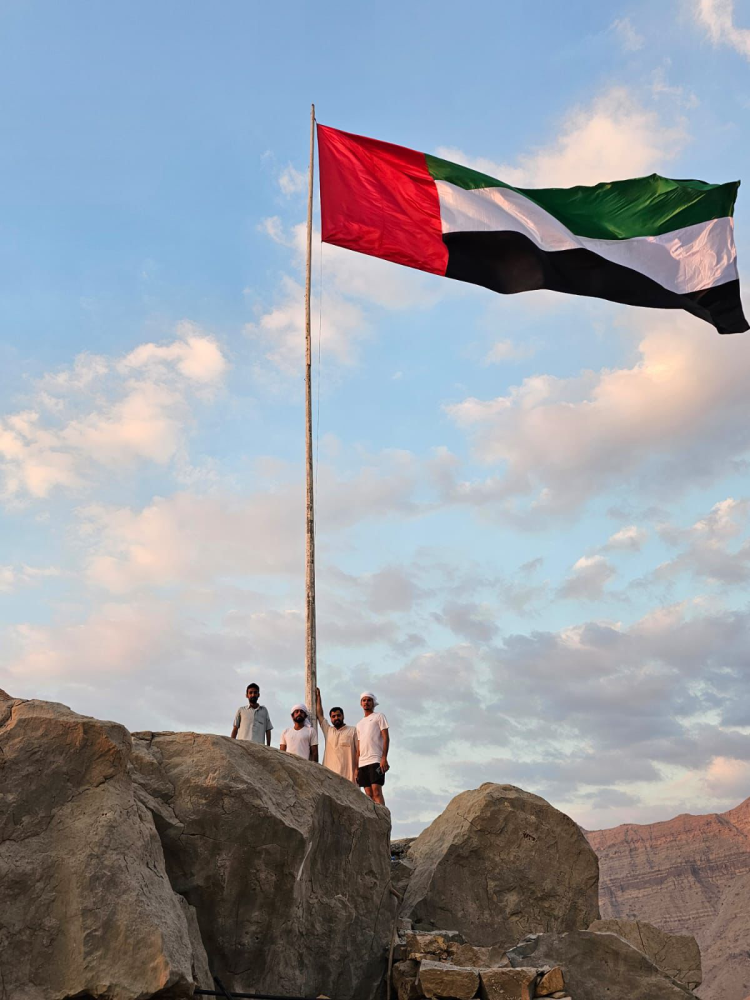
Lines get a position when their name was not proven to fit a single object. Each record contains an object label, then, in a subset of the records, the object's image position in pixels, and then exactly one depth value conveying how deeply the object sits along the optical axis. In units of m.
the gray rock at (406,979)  10.28
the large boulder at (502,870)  13.48
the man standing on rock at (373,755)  13.70
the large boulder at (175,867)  7.31
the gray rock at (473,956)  10.84
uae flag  17.52
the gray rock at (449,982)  10.09
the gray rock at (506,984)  10.10
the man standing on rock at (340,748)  13.95
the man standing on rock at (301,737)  13.59
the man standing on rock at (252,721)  13.58
